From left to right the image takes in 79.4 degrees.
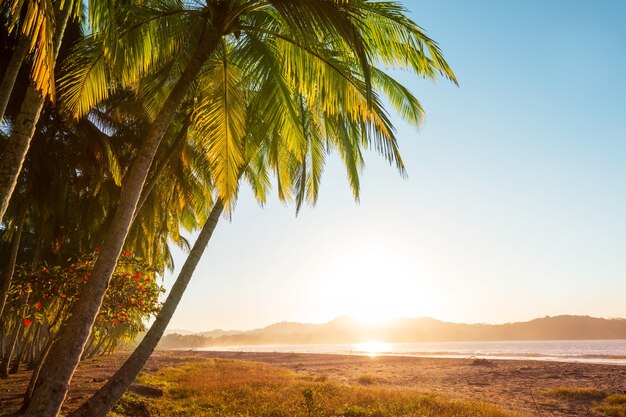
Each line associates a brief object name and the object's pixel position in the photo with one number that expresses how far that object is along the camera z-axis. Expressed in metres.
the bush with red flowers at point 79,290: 7.86
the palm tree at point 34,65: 2.52
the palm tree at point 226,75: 3.98
